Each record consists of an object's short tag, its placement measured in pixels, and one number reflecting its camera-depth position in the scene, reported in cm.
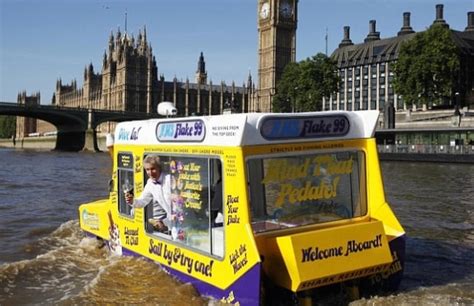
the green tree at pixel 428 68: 5794
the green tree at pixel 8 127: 18912
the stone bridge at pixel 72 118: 8162
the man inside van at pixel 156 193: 714
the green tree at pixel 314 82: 7056
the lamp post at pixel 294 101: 7516
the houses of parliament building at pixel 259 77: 9475
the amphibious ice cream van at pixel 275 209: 579
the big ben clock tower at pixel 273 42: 13312
